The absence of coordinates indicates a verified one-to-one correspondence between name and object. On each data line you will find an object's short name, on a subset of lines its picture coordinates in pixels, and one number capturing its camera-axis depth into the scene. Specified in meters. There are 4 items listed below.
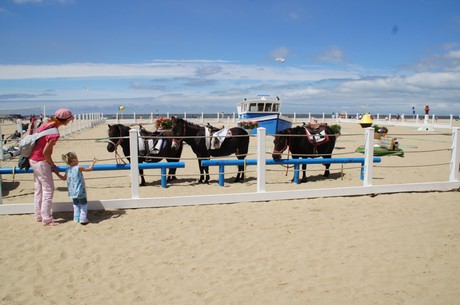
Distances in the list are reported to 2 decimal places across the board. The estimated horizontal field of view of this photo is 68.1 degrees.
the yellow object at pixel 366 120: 14.63
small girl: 5.43
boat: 26.23
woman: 5.21
